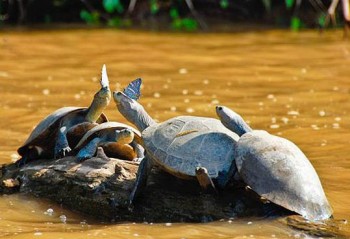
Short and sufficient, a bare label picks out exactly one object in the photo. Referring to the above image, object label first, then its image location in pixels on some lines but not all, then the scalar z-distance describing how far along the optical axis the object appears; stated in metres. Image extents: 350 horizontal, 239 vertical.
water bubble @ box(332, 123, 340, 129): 15.16
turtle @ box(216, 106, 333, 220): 8.74
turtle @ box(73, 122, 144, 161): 10.26
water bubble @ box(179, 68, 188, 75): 21.14
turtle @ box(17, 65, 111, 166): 11.12
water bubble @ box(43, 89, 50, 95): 18.42
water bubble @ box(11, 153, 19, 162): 12.90
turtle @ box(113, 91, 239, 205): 9.04
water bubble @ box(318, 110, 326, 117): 16.30
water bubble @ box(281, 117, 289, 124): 15.75
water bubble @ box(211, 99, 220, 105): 17.44
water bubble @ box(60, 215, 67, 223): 9.63
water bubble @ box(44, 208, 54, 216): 9.92
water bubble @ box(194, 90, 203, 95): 18.55
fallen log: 9.20
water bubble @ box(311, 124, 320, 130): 15.16
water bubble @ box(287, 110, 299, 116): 16.39
